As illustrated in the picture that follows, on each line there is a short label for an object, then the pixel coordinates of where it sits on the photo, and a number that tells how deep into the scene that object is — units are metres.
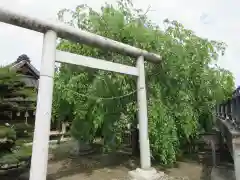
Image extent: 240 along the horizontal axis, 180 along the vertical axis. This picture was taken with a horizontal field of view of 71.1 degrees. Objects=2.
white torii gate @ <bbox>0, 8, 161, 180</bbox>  2.99
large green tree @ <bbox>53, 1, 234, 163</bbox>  4.91
